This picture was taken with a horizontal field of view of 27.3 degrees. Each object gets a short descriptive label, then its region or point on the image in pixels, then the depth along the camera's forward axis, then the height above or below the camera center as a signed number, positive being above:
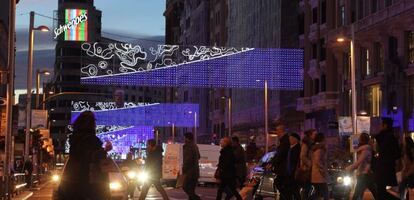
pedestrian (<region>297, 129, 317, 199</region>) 16.81 -0.72
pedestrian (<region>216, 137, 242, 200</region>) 18.27 -0.98
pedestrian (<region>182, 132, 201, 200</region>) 18.03 -0.89
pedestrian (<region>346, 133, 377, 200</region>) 16.30 -0.78
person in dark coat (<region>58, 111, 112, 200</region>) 9.64 -0.48
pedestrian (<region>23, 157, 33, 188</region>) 37.78 -2.11
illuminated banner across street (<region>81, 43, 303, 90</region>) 59.94 +4.27
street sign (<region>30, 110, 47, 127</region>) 46.00 +0.47
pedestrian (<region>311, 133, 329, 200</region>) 16.88 -0.84
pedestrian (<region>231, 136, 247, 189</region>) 21.67 -0.94
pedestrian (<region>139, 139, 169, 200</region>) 19.16 -0.95
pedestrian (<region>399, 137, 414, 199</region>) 16.58 -0.84
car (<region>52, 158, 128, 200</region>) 15.62 -1.11
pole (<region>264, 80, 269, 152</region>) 58.88 -0.23
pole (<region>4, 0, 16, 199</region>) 27.09 +1.10
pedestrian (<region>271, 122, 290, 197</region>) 16.45 -0.77
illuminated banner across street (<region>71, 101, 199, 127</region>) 100.00 +1.34
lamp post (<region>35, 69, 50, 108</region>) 53.31 +3.25
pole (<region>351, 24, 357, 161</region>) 37.18 +1.07
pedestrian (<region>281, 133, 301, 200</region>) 16.36 -0.76
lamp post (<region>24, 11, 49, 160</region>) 39.75 +2.73
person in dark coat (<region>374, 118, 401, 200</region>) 14.14 -0.54
